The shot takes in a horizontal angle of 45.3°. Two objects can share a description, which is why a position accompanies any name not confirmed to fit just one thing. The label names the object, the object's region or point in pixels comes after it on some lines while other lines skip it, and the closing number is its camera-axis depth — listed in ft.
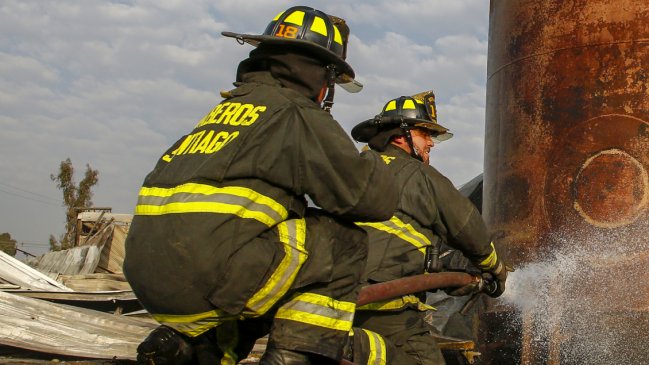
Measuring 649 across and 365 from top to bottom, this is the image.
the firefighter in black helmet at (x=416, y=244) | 12.75
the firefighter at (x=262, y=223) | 7.50
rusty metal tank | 16.67
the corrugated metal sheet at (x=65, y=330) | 16.49
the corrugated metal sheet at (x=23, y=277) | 23.63
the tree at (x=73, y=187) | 89.97
